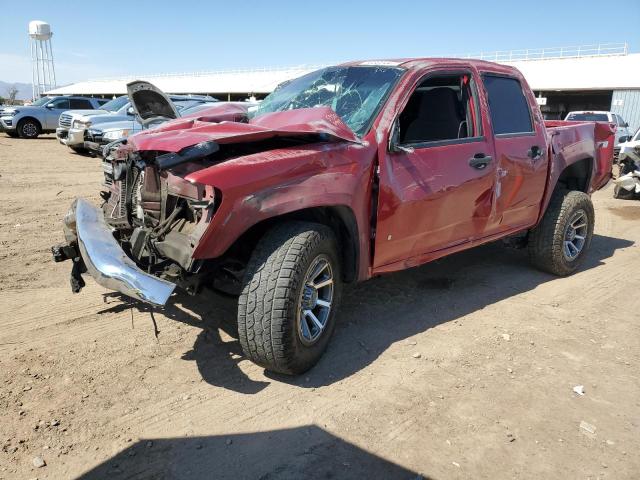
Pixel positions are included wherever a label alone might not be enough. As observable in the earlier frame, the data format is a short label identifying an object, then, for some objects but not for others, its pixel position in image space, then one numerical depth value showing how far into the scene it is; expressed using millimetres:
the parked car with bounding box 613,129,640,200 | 10430
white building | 31156
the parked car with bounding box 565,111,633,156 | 19203
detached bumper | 2672
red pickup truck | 2930
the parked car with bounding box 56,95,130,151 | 13797
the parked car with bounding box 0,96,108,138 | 19688
